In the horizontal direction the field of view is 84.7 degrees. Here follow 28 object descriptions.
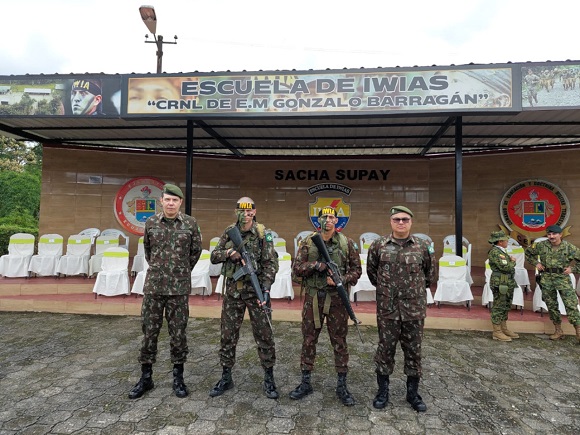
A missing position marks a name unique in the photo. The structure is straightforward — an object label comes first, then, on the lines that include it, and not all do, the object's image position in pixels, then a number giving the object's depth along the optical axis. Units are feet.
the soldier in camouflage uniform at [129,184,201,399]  9.73
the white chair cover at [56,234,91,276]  22.50
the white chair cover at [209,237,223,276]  24.37
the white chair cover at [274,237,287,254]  24.99
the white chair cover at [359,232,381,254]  28.90
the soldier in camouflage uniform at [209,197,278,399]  9.80
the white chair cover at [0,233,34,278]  21.83
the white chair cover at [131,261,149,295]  18.83
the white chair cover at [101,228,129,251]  29.23
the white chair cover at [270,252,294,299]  18.95
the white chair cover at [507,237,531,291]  19.35
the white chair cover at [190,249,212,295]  19.51
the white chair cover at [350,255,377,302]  18.98
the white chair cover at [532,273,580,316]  16.07
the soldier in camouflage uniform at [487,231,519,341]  14.83
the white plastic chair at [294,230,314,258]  30.55
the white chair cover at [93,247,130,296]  18.76
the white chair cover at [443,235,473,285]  19.41
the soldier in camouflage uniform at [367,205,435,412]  9.07
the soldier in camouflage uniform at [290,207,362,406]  9.58
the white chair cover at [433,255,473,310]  17.75
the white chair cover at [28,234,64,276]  22.15
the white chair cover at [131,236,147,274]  23.54
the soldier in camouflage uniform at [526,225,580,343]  14.67
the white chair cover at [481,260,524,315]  17.03
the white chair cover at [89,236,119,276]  22.81
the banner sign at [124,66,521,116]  17.71
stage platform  16.31
